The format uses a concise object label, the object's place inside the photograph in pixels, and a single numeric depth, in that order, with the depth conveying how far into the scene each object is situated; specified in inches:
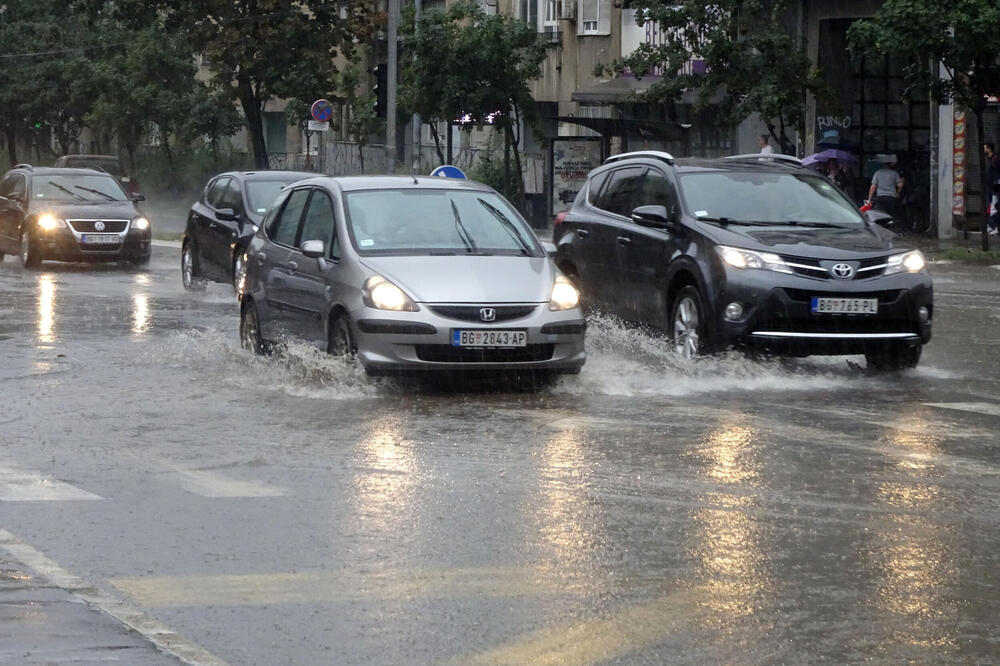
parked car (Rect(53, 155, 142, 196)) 1996.9
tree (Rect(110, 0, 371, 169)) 1956.2
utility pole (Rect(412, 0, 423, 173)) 2159.6
